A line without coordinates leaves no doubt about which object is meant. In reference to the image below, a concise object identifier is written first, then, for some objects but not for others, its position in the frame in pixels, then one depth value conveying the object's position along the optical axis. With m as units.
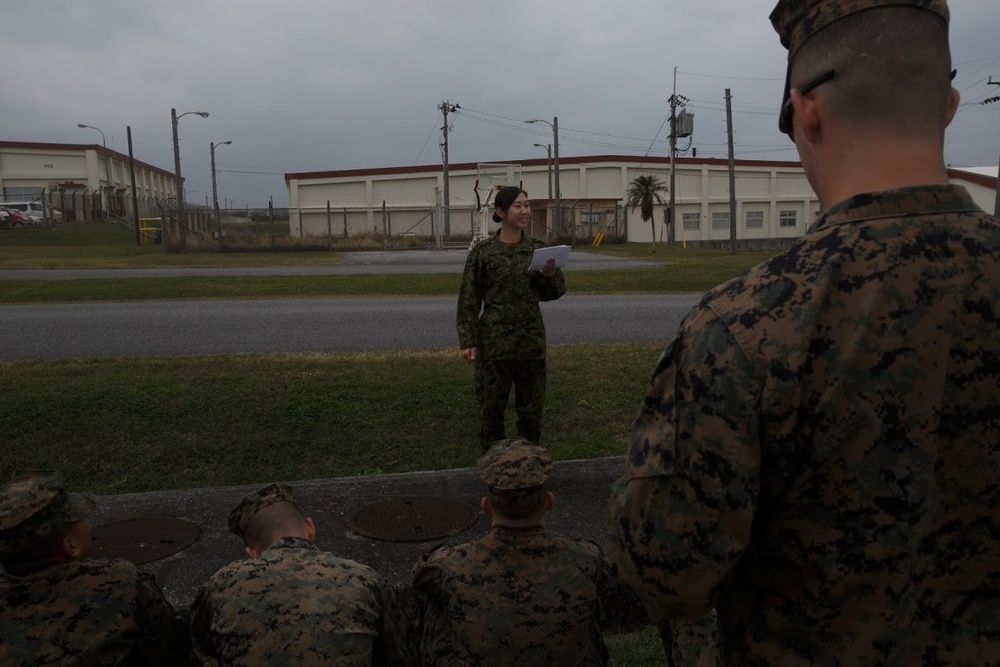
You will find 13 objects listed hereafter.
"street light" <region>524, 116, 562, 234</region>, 43.57
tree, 49.66
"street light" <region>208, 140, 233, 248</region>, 35.28
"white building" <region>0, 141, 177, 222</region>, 57.62
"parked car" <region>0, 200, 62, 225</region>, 49.19
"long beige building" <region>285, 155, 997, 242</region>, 46.88
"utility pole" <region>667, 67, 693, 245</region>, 43.91
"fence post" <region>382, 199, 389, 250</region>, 36.00
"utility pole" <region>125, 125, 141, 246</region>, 41.19
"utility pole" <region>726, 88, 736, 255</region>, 34.71
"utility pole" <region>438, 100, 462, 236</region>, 43.64
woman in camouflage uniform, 5.49
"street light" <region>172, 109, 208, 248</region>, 38.78
